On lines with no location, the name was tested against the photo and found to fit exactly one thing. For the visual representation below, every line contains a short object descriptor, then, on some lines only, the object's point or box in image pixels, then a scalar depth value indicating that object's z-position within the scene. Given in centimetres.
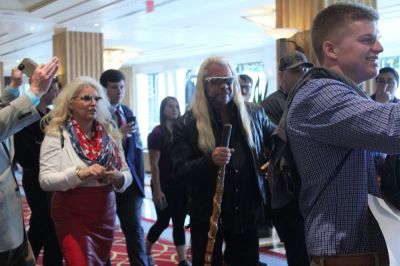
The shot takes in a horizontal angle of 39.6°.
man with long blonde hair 296
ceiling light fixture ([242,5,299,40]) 901
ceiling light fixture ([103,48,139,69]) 1340
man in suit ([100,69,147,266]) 398
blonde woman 309
